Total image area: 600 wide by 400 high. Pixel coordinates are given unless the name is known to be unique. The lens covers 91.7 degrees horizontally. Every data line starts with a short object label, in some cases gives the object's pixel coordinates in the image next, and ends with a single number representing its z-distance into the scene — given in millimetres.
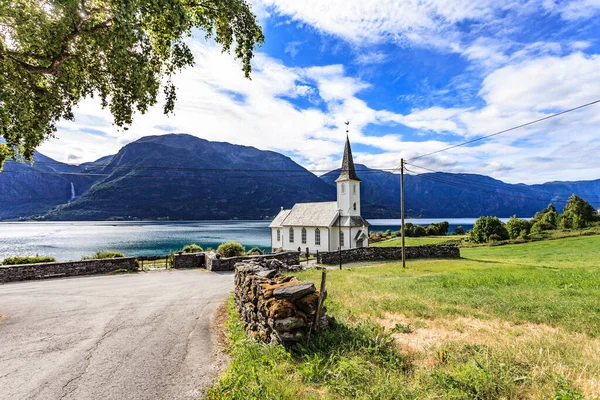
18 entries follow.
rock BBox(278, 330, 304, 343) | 6039
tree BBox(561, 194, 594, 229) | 53094
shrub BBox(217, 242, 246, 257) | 29172
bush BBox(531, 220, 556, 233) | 54594
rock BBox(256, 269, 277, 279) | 8273
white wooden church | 46500
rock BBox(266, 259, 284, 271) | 18094
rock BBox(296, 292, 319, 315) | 6305
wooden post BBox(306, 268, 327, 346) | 6259
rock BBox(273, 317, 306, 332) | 6000
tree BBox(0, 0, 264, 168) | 6801
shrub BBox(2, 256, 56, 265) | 20922
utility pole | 23025
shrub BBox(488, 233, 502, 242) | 52688
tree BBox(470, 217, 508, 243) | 53781
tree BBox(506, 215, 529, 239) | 54531
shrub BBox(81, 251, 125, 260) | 25266
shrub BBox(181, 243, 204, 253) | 31712
